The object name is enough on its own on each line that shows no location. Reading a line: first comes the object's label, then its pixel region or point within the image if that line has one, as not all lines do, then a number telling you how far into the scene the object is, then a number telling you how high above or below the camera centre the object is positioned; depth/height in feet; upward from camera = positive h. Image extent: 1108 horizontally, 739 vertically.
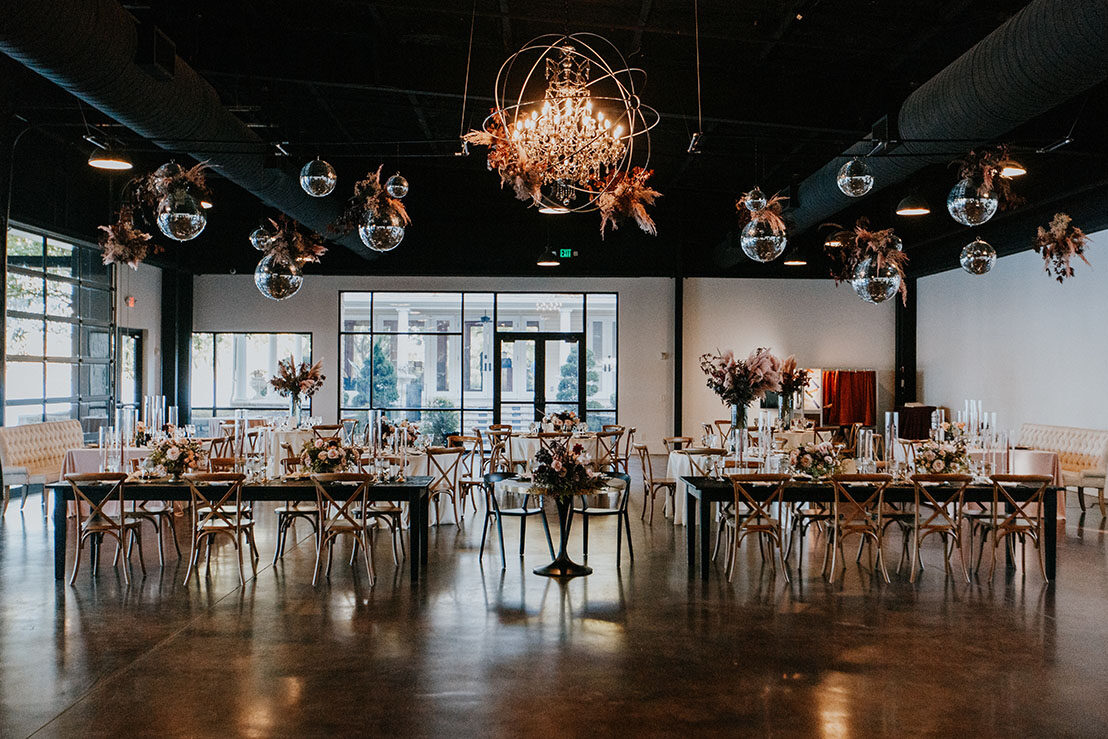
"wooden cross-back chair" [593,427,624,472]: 37.68 -3.53
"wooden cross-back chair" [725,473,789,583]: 23.00 -3.31
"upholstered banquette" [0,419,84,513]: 33.88 -3.10
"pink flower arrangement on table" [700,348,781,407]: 30.40 +0.06
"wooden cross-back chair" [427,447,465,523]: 30.96 -3.28
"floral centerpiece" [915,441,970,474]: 24.57 -2.26
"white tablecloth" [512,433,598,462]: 40.18 -3.14
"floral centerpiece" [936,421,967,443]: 30.81 -1.83
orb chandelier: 16.35 +4.49
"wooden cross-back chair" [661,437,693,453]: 34.77 -2.55
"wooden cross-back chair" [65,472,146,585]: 22.34 -3.54
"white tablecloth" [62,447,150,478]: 32.67 -3.21
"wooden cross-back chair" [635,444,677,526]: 32.73 -3.97
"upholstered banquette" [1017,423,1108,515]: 35.83 -3.07
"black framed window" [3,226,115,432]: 38.27 +2.14
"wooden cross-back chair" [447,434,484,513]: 32.94 -3.91
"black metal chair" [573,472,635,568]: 23.59 -3.65
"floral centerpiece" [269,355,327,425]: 43.21 -0.29
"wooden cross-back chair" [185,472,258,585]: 22.62 -3.41
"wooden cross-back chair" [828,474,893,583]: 23.07 -3.45
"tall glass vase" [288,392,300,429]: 43.29 -1.67
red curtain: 57.41 -1.04
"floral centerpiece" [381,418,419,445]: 29.05 -1.90
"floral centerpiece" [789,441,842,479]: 24.08 -2.27
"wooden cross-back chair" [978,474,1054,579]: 23.09 -3.35
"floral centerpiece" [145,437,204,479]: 23.88 -2.21
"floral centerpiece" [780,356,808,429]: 37.22 -0.18
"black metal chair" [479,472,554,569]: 24.33 -3.73
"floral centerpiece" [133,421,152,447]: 34.04 -2.38
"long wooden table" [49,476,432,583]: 22.84 -3.11
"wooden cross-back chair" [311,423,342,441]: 44.25 -2.80
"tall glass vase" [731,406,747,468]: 27.01 -1.64
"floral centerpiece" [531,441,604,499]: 22.41 -2.51
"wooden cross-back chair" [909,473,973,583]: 23.29 -3.15
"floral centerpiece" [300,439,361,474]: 23.77 -2.16
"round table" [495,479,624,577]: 23.20 -4.31
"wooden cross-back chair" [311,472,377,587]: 22.56 -3.38
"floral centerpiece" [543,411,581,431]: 41.37 -2.06
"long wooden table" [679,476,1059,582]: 23.21 -3.17
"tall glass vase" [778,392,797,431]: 38.73 -1.39
